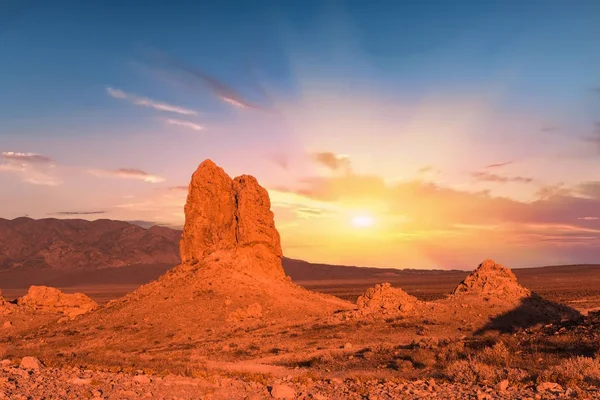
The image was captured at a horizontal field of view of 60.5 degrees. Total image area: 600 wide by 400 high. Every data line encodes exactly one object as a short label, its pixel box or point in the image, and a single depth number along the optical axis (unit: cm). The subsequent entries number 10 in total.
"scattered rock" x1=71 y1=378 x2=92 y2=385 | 1306
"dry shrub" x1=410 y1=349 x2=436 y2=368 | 1811
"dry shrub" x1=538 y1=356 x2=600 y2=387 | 1284
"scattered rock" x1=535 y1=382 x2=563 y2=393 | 1217
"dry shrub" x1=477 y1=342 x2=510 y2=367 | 1620
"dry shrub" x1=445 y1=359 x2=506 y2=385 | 1377
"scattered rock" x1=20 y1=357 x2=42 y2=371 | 1473
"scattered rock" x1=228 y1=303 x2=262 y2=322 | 3462
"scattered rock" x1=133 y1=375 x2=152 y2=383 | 1351
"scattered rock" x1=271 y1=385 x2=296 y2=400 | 1269
